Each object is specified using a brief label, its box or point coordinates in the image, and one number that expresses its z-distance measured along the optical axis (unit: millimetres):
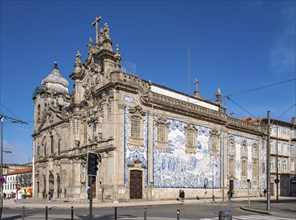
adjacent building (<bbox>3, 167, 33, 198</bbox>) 86231
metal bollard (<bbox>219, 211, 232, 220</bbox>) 10742
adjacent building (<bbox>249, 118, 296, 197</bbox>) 51094
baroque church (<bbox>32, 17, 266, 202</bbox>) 30938
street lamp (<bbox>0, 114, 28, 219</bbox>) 22356
